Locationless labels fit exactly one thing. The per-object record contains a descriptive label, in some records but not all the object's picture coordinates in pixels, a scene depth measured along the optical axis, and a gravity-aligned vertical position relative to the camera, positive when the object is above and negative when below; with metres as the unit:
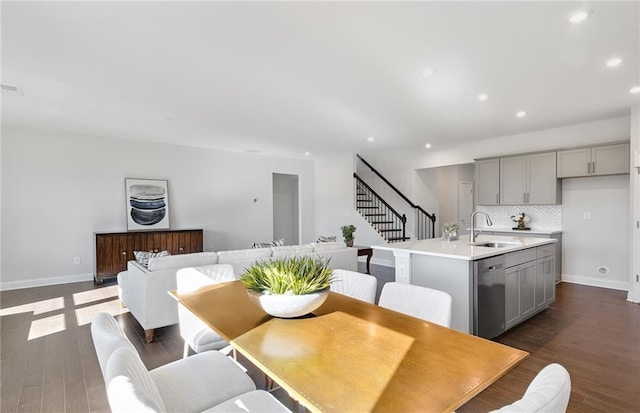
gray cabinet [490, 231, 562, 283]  5.56 -0.78
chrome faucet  3.83 -0.38
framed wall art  6.31 +0.07
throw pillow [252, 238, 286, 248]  4.76 -0.58
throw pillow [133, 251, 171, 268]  3.58 -0.55
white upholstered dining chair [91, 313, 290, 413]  0.90 -0.82
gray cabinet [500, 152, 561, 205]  5.51 +0.44
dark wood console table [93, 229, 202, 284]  5.49 -0.69
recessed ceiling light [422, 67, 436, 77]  3.19 +1.34
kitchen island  2.88 -0.70
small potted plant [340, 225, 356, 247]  6.25 -0.57
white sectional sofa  3.25 -0.75
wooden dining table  0.93 -0.54
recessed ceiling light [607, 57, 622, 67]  3.01 +1.35
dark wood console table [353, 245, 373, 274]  5.85 -0.84
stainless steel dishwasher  2.88 -0.86
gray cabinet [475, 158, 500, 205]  6.20 +0.45
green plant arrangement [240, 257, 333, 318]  1.49 -0.38
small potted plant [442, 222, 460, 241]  3.97 -0.33
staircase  7.92 -0.25
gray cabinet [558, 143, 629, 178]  4.81 +0.68
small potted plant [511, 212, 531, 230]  5.95 -0.29
